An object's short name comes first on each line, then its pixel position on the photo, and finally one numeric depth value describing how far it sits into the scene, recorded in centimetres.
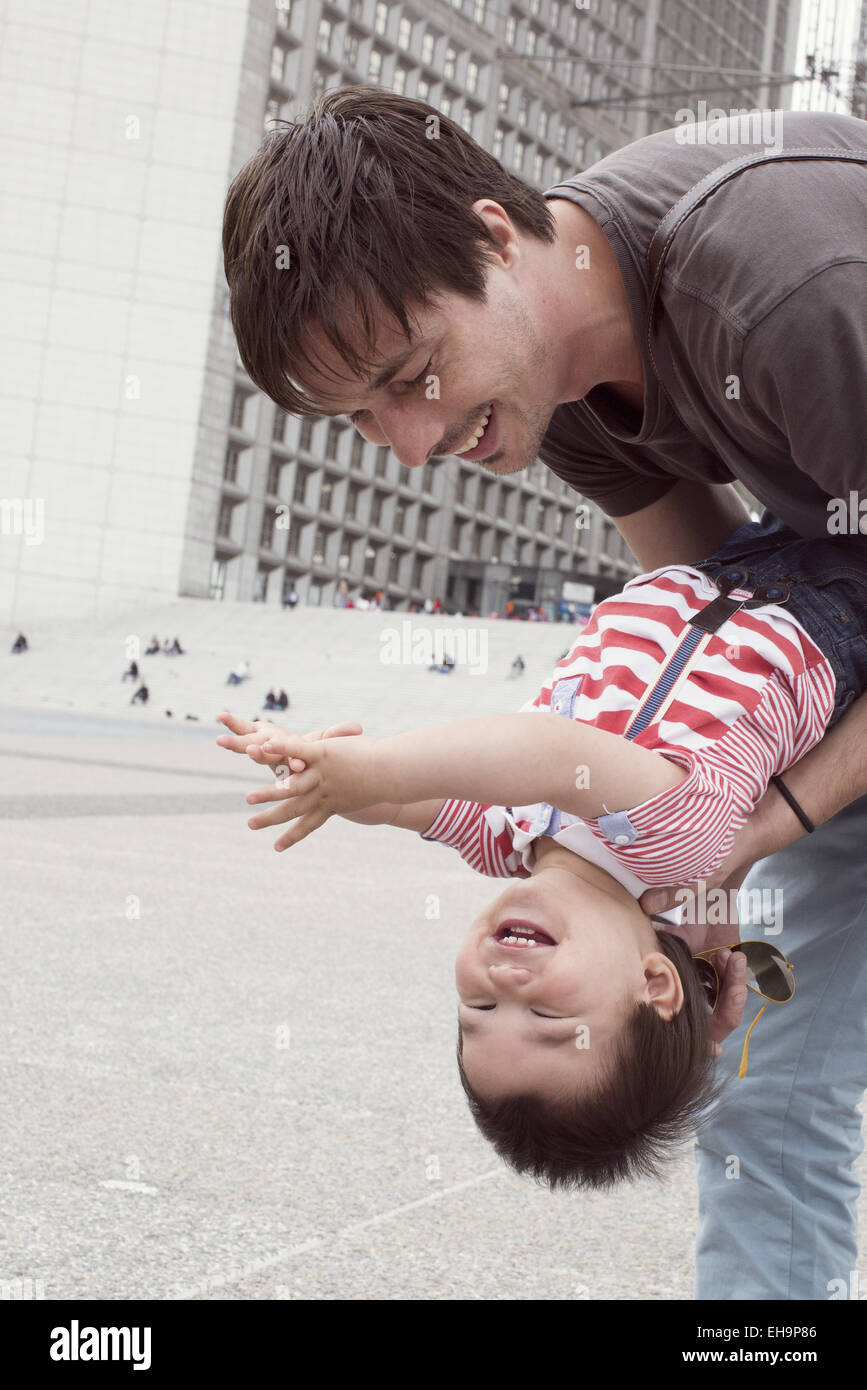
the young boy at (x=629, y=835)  178
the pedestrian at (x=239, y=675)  3238
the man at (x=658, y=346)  164
